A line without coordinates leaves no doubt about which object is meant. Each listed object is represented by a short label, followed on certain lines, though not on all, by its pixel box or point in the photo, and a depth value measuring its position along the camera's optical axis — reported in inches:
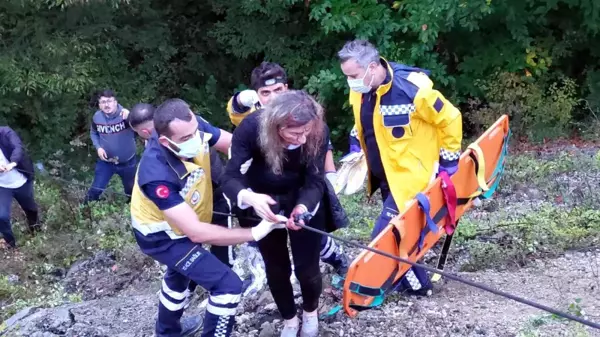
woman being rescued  124.7
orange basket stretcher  145.4
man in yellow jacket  153.6
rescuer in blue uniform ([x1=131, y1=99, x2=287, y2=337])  129.4
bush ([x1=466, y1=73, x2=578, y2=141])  396.8
